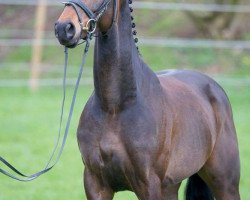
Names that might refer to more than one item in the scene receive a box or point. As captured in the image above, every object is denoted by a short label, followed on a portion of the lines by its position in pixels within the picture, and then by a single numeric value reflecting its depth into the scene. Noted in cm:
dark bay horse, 839
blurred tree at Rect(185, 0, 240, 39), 3456
